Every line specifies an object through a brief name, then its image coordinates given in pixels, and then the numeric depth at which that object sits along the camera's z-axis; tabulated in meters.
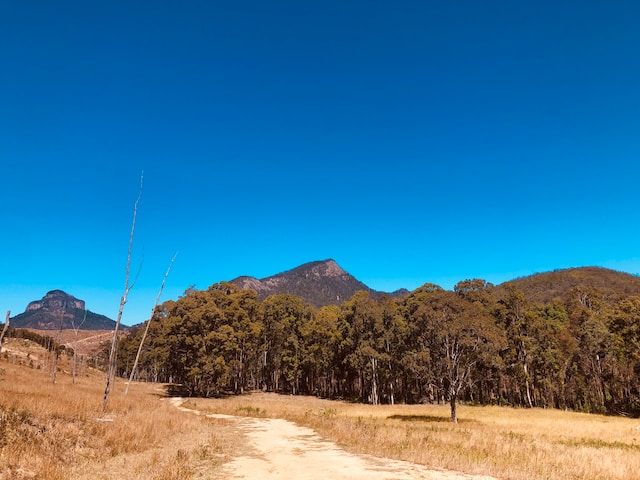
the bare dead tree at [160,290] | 35.28
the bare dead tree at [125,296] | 27.73
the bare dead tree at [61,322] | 41.88
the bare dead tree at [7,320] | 28.91
